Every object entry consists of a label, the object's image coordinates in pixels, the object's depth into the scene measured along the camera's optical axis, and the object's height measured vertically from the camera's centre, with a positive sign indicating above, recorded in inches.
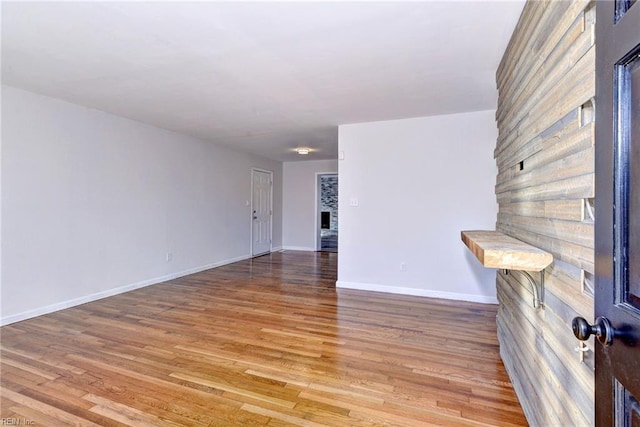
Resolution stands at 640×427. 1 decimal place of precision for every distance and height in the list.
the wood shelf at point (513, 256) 49.2 -7.6
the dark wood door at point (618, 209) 24.4 +0.2
